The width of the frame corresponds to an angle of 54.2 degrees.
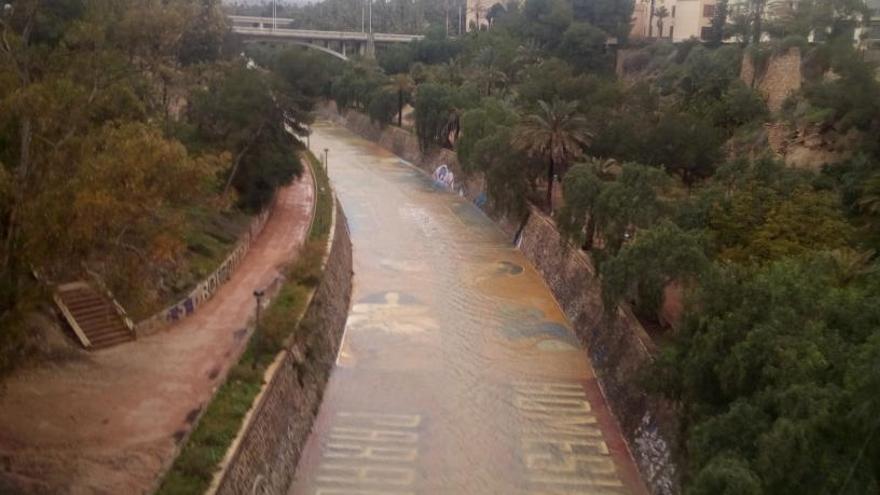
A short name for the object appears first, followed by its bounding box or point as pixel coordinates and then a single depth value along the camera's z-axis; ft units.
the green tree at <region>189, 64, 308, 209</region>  123.24
